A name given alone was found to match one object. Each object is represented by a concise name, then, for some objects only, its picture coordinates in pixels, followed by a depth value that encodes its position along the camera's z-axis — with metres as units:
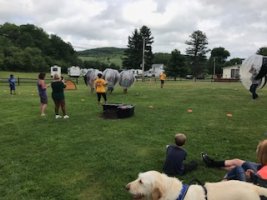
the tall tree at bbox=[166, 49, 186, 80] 50.83
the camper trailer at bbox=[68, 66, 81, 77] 47.16
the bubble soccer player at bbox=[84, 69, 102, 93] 19.06
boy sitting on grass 4.76
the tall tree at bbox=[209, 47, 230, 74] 86.42
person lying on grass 3.24
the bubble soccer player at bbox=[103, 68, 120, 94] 17.44
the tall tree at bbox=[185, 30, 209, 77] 64.74
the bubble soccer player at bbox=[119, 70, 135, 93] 18.08
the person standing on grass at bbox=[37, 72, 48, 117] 9.59
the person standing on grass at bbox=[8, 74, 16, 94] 19.17
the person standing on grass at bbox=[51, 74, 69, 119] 9.13
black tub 9.11
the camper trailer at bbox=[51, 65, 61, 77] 54.25
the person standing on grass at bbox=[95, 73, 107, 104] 12.60
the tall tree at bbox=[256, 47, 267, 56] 68.82
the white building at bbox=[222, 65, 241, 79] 54.45
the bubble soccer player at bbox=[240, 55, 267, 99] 13.31
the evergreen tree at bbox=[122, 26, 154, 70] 64.31
